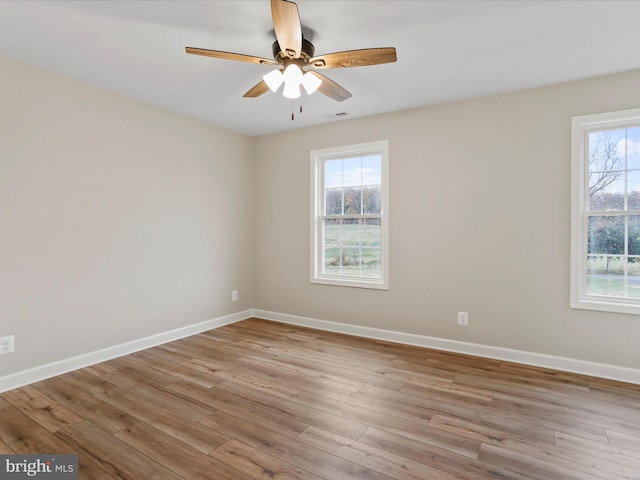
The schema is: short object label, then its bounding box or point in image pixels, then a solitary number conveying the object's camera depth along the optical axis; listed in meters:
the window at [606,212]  2.90
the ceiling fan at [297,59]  1.99
